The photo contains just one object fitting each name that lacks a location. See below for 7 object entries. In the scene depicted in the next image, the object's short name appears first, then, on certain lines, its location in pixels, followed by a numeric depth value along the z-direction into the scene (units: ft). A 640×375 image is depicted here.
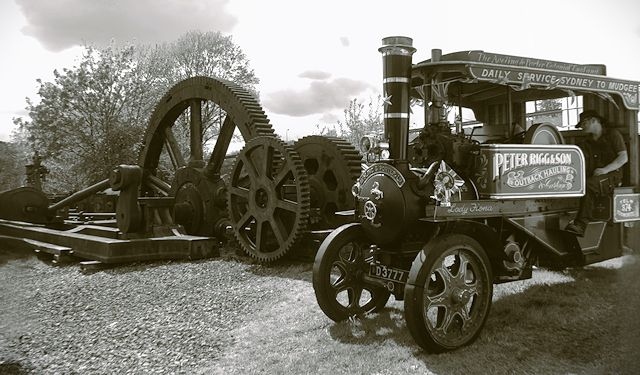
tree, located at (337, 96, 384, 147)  87.45
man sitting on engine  19.67
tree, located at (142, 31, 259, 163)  86.63
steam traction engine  14.84
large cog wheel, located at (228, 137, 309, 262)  25.39
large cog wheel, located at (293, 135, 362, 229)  26.76
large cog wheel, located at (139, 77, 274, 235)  32.30
